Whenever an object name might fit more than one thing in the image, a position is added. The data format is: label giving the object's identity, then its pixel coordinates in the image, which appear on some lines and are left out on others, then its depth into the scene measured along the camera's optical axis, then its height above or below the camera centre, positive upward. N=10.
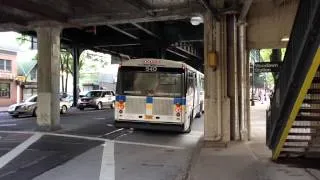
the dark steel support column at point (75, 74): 48.24 +2.04
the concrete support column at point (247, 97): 19.06 -0.13
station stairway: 9.20 -0.08
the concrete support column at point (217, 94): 18.45 -0.01
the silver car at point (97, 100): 44.16 -0.50
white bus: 20.30 -0.03
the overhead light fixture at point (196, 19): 20.86 +3.21
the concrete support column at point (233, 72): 18.53 +0.82
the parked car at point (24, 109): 33.63 -0.98
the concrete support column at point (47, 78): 23.08 +0.79
